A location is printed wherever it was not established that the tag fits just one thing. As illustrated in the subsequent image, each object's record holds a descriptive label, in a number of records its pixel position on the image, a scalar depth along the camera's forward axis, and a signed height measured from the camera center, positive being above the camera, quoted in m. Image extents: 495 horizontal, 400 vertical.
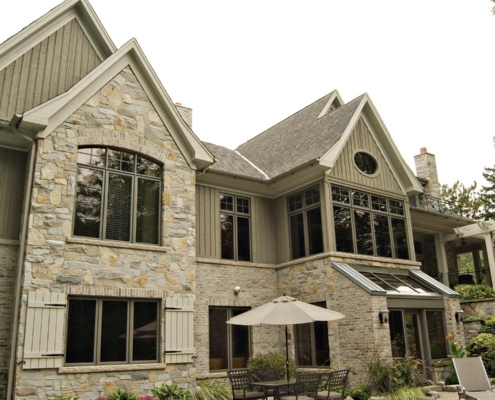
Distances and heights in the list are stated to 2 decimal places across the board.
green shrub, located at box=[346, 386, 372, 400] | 11.78 -1.35
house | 10.66 +2.67
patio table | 9.45 -0.90
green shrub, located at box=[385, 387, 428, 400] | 11.58 -1.40
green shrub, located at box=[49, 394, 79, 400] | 9.69 -1.04
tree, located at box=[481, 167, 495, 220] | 35.91 +9.48
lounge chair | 10.45 -0.92
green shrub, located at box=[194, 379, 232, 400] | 11.50 -1.20
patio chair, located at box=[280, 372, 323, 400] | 9.20 -0.91
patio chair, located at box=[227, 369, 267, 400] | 10.11 -0.94
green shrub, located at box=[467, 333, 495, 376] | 14.83 -0.54
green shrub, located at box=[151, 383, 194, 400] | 10.77 -1.13
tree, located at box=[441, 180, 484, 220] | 37.84 +9.80
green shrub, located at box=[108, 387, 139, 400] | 10.25 -1.09
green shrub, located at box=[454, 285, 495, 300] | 18.17 +1.36
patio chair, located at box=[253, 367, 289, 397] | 11.35 -0.85
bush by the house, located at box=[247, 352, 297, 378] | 13.30 -0.69
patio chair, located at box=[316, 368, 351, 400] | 9.69 -0.90
